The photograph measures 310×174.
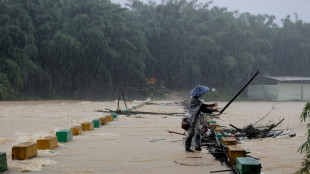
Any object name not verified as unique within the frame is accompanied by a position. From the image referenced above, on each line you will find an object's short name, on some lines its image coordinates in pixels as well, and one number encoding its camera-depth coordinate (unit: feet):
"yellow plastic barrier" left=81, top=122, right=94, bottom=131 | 66.71
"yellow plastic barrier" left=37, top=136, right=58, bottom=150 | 45.21
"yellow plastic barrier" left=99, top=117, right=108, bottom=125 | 78.13
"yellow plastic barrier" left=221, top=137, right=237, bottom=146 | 44.39
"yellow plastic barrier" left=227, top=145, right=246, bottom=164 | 37.02
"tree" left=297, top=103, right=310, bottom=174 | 28.55
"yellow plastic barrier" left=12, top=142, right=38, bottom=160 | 38.78
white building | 240.32
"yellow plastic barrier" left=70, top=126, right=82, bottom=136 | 60.37
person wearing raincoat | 45.39
